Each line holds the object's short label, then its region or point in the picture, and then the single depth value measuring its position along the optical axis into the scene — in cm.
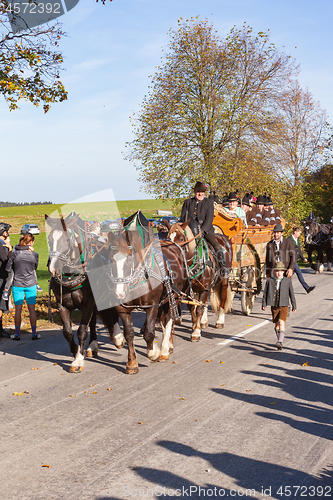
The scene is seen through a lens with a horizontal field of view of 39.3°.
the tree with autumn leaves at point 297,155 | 2522
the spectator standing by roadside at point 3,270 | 939
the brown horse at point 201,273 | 892
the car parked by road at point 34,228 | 4314
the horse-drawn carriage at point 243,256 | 1101
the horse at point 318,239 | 2116
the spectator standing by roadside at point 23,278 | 920
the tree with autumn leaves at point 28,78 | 1067
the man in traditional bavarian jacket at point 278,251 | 884
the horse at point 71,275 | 671
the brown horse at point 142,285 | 662
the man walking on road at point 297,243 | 1343
